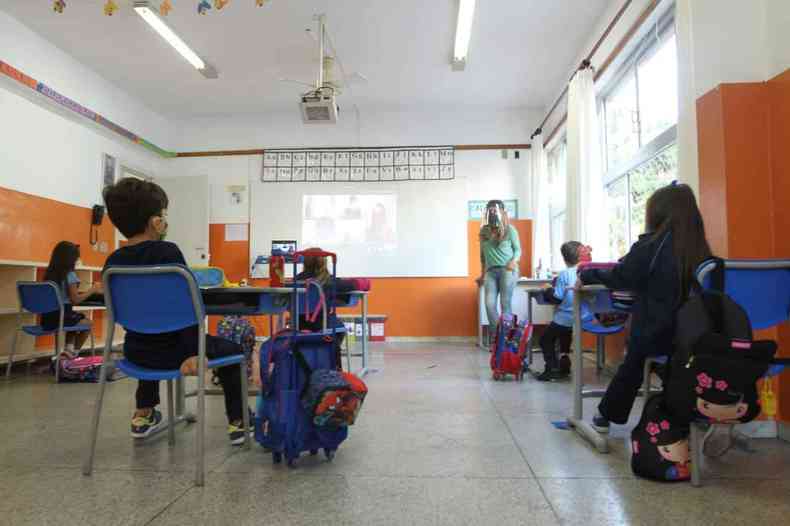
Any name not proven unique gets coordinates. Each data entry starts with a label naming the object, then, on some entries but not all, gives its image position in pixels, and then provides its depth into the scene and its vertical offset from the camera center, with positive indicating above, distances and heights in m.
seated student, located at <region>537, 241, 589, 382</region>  3.53 -0.27
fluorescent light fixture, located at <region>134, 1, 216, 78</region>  4.24 +2.36
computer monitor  6.73 +0.48
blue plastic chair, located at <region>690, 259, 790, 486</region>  1.59 -0.02
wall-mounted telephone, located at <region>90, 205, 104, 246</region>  5.50 +0.69
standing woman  4.96 +0.25
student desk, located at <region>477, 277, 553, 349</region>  4.81 -0.33
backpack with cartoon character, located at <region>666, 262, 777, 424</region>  1.39 -0.24
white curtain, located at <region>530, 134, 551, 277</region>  6.21 +0.84
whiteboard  6.70 +0.73
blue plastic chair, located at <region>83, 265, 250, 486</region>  1.56 -0.08
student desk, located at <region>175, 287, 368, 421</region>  2.09 -0.10
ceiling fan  4.79 +2.38
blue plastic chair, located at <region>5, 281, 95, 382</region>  3.72 -0.14
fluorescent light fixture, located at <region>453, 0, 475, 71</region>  4.24 +2.37
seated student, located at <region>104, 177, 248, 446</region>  1.72 -0.20
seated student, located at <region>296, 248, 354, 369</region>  2.89 +0.02
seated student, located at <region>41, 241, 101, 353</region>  3.89 +0.05
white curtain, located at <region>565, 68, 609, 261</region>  4.34 +0.96
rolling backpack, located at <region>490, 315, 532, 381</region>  3.52 -0.50
